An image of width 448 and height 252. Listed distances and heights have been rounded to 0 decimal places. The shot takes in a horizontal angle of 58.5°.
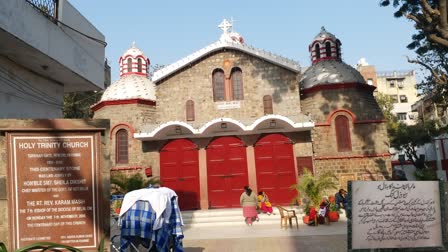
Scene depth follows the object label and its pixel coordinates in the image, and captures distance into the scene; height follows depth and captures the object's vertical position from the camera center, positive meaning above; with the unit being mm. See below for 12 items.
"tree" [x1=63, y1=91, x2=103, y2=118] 28844 +5451
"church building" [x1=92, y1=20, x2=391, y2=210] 17422 +1781
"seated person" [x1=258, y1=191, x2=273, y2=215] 14797 -1375
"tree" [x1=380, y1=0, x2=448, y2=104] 9336 +3510
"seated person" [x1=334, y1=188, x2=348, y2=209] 14655 -1326
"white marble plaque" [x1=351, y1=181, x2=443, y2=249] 7031 -964
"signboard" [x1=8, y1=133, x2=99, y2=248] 5555 -147
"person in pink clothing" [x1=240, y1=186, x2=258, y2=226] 13797 -1265
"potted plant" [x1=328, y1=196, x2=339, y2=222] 13570 -1685
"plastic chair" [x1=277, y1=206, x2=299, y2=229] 12580 -1643
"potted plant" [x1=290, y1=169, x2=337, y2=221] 14180 -830
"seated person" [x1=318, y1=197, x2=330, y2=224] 13141 -1570
